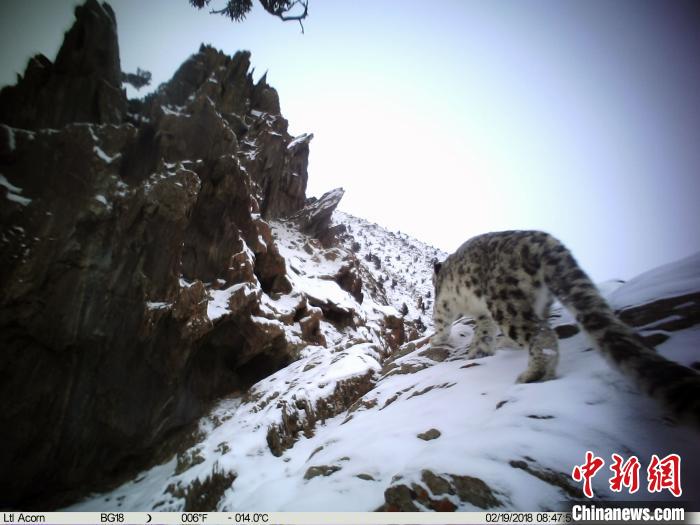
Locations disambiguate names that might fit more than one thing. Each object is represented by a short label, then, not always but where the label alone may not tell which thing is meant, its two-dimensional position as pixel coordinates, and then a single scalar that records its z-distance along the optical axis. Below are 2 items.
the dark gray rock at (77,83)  15.62
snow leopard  2.09
